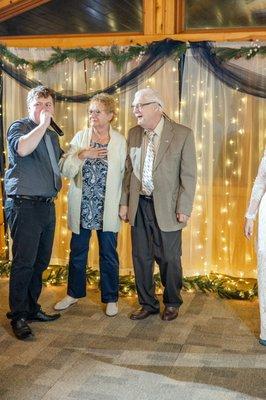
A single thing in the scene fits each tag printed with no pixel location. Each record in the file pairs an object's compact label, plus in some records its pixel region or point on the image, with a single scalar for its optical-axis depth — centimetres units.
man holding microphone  299
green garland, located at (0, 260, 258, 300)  388
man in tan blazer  328
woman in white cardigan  332
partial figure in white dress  296
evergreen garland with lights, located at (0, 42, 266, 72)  378
